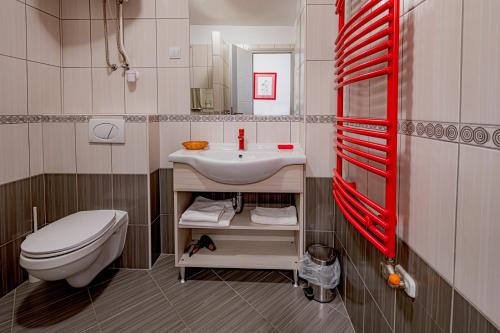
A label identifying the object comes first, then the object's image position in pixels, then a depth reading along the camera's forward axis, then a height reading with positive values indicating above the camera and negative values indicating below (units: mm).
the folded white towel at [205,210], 2139 -467
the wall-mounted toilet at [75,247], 1676 -553
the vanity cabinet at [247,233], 2051 -684
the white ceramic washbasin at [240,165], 1956 -167
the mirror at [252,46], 2492 +616
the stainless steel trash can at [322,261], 2023 -740
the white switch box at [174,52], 2484 +571
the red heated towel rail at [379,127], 1072 +34
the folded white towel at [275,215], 2152 -495
